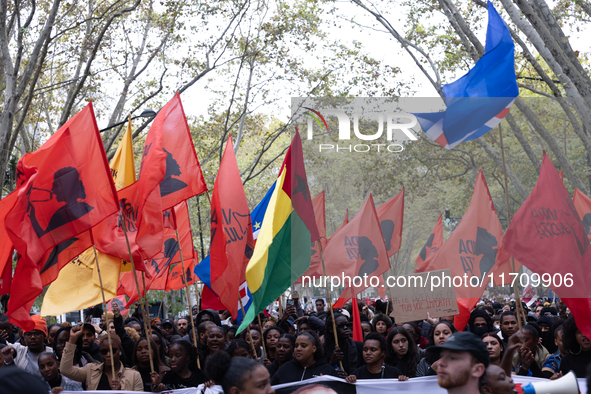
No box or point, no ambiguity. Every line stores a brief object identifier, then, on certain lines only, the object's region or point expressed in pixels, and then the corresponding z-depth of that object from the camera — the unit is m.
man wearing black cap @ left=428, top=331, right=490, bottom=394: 3.26
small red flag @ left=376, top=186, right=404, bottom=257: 13.14
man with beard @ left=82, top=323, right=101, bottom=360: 7.08
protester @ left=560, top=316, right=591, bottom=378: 5.46
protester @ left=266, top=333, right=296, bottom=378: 6.18
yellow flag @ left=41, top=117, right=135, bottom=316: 7.91
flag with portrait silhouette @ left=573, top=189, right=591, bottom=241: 12.10
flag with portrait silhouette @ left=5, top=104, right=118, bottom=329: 6.08
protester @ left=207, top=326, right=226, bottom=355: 6.32
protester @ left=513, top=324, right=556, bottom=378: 5.85
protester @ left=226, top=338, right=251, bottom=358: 5.88
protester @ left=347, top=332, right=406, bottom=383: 5.84
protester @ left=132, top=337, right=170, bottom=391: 6.52
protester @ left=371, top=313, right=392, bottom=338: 8.38
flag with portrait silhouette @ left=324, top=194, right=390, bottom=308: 10.16
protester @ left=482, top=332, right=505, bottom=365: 5.43
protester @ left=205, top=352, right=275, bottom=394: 3.34
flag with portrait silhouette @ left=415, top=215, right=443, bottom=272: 15.55
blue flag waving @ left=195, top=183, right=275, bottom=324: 7.88
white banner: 5.29
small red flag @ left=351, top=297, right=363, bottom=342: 8.12
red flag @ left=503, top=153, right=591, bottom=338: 6.64
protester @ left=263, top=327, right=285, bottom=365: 7.18
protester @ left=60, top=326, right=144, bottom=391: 5.81
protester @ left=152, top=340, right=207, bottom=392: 5.83
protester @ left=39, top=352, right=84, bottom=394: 5.92
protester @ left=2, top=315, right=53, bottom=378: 6.73
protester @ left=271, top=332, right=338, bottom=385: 5.59
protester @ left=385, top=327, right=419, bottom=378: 6.42
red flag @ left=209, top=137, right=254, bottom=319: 6.84
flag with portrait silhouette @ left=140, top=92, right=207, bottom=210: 7.83
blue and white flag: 7.62
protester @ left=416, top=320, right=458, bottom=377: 6.22
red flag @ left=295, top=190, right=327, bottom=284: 13.17
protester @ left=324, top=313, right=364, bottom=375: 6.74
